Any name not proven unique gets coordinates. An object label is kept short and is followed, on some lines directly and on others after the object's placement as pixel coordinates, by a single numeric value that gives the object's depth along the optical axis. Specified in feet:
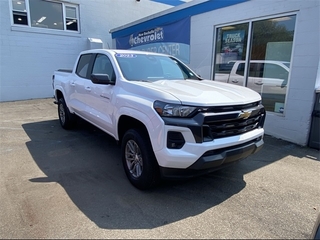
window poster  21.08
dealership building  16.46
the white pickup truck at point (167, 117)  8.59
